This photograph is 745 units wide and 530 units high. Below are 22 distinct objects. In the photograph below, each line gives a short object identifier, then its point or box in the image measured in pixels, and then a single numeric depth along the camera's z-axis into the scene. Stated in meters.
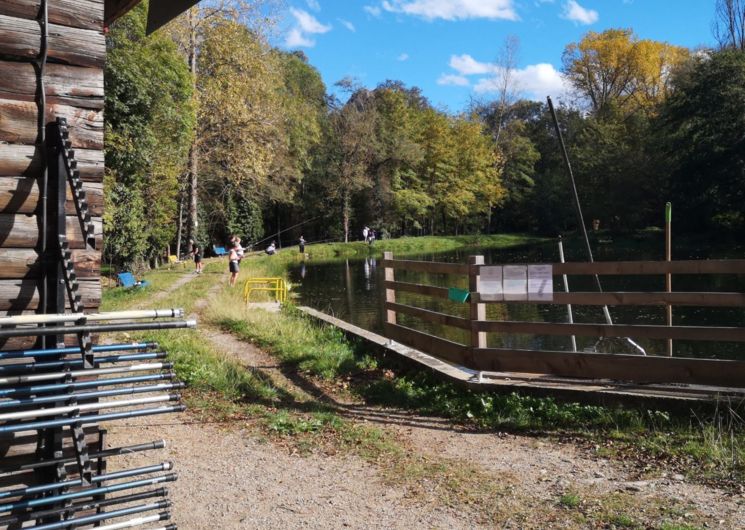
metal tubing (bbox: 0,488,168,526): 2.46
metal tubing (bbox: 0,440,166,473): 2.63
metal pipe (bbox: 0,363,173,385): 2.44
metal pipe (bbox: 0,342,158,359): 2.48
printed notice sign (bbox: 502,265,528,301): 6.56
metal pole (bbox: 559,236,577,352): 7.72
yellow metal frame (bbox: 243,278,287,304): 16.52
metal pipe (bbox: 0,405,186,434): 2.30
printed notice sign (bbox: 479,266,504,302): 6.61
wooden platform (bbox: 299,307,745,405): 5.41
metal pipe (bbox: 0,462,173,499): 2.39
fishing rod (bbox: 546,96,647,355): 7.23
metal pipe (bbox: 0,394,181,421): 2.25
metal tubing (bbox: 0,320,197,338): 2.36
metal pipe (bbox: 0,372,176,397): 2.41
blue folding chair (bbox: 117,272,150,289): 18.52
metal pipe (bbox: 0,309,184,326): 2.34
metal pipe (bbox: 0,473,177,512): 2.42
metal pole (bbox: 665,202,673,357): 6.85
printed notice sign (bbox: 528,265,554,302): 6.46
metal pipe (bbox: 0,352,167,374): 2.49
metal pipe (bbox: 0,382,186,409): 2.35
